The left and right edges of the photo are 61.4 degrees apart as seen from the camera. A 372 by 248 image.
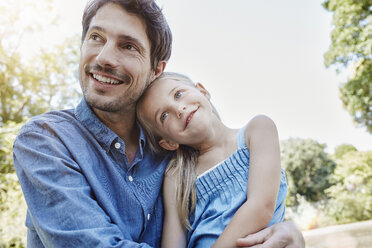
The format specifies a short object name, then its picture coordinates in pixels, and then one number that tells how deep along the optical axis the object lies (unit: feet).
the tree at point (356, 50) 31.91
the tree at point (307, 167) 47.83
